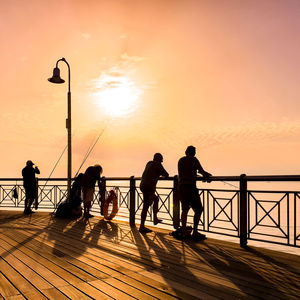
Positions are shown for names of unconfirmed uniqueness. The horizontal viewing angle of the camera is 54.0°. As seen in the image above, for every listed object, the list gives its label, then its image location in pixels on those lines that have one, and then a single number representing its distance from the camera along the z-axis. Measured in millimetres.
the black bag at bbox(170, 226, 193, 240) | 6589
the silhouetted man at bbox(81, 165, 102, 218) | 9383
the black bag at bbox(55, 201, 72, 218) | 10211
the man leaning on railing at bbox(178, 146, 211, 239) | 6281
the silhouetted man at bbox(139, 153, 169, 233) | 7270
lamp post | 10719
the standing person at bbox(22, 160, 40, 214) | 11703
